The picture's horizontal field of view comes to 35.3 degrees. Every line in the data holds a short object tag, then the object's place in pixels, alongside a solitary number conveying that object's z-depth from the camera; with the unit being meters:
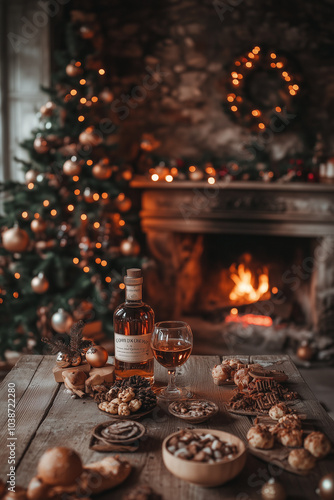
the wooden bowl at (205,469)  0.88
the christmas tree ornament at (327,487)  0.85
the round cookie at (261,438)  1.02
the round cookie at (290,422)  1.08
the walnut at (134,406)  1.16
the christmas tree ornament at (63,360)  1.37
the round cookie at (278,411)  1.16
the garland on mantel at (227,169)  3.30
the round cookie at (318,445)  1.00
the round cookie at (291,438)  1.04
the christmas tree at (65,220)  3.07
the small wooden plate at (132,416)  1.15
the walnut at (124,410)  1.15
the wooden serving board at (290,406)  1.19
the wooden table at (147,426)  0.92
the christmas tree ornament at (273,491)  0.86
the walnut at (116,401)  1.18
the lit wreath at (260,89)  3.38
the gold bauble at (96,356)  1.37
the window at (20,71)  3.32
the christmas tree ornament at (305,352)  3.32
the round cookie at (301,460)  0.97
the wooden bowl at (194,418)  1.13
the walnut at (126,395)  1.18
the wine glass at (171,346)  1.25
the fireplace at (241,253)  3.35
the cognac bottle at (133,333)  1.31
